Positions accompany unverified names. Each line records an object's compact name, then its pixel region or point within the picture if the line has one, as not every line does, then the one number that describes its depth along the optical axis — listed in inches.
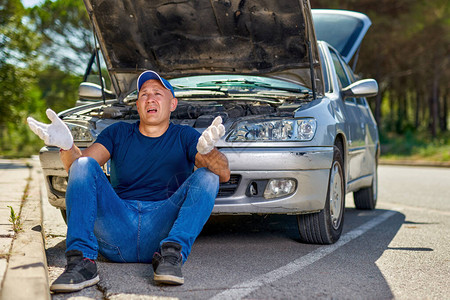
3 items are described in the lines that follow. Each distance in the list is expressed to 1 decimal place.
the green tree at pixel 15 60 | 928.3
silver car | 187.2
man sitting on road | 141.0
